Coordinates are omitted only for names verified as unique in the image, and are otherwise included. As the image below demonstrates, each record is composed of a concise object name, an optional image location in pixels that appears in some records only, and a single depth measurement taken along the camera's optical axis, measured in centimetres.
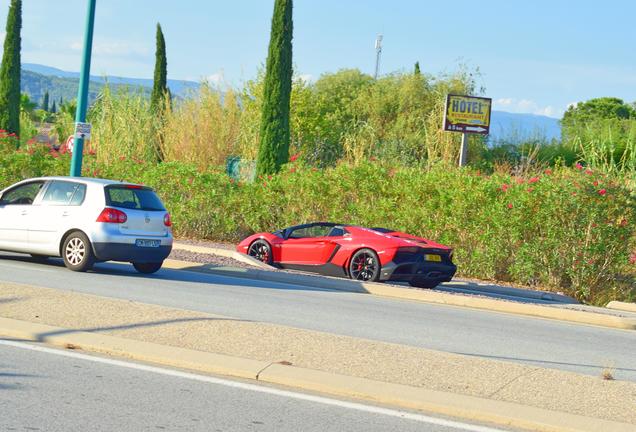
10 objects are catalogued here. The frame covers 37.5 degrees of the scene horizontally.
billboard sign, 3150
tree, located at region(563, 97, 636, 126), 10112
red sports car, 1662
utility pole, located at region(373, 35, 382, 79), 8243
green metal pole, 2048
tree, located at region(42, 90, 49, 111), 16486
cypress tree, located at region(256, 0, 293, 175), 3192
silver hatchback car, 1488
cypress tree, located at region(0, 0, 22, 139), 4200
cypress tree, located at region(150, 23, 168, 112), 4416
